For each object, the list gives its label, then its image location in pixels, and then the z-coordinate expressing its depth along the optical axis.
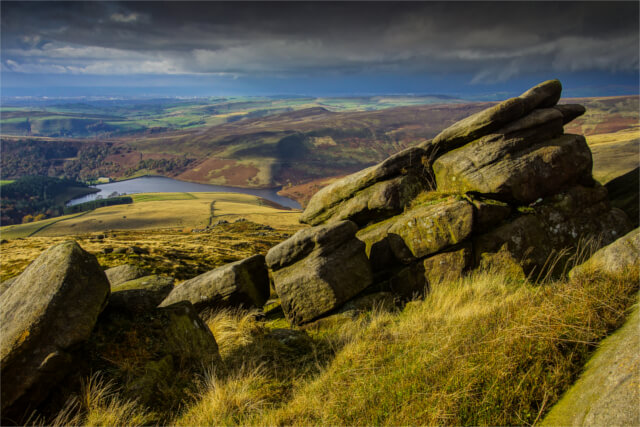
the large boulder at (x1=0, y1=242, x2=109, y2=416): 5.76
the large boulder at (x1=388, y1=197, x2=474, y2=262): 12.50
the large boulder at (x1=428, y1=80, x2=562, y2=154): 14.63
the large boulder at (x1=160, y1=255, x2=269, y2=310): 12.98
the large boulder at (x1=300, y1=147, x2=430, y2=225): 15.77
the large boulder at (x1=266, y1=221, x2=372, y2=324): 11.93
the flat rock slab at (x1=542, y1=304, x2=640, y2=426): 3.76
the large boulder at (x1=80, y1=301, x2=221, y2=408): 6.74
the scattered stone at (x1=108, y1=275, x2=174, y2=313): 8.16
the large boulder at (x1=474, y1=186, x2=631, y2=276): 12.16
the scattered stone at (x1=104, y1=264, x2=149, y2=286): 14.67
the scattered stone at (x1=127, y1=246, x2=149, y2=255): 30.86
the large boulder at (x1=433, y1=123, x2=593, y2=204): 13.41
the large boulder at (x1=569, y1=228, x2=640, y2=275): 7.89
